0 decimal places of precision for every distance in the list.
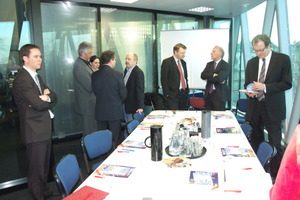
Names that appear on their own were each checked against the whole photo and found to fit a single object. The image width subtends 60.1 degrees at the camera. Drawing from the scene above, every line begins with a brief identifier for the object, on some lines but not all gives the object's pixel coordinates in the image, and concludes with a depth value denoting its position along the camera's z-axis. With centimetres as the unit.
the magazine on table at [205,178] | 147
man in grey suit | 372
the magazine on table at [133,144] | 212
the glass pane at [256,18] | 561
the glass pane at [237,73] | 694
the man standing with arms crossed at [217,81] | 434
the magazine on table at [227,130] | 251
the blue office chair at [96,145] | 238
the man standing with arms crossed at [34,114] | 241
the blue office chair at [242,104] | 510
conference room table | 137
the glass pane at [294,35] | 413
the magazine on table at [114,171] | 162
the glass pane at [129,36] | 561
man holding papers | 294
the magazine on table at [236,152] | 189
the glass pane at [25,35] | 311
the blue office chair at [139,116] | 350
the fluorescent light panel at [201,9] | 596
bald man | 393
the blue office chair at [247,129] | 270
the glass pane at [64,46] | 492
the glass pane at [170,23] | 644
